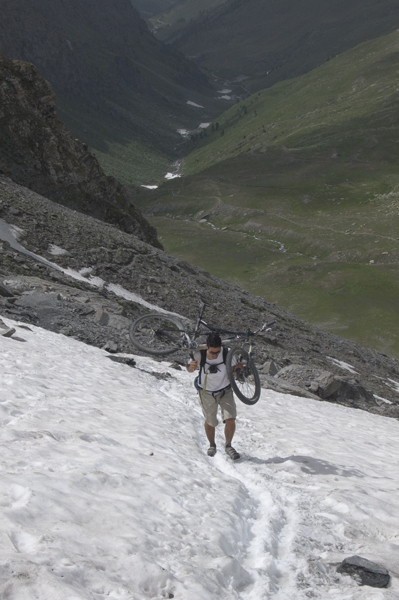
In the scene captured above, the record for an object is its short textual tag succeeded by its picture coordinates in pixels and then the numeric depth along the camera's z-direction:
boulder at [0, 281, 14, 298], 23.73
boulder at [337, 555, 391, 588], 8.05
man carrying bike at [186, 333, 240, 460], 13.23
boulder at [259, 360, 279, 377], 27.38
